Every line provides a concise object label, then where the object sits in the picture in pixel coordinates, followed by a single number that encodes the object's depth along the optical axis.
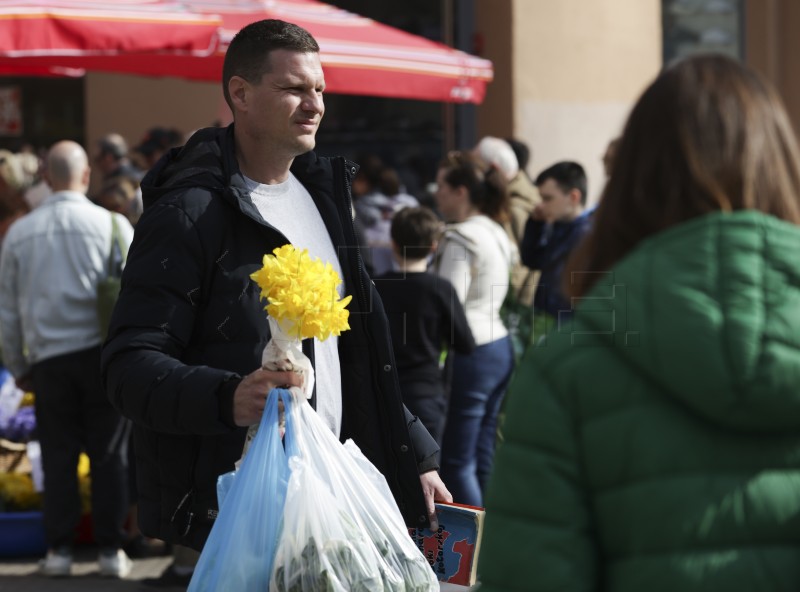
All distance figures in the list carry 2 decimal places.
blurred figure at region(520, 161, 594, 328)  14.13
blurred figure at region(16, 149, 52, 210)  19.84
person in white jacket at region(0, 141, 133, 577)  13.30
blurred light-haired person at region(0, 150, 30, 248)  17.73
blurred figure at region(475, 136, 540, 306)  16.67
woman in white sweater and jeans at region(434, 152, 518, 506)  14.10
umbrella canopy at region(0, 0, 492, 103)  13.37
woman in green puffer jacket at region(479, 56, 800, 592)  3.59
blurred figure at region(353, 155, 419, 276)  18.78
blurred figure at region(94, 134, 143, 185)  20.06
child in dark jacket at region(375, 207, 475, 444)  13.13
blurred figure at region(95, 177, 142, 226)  15.97
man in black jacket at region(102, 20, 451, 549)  6.05
